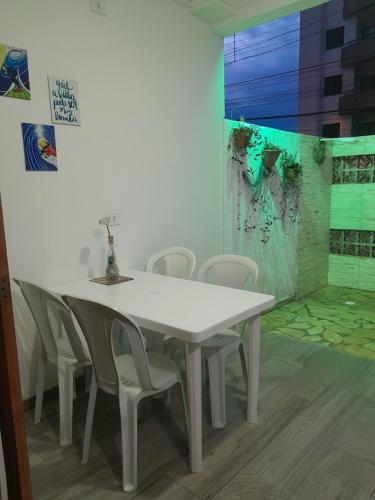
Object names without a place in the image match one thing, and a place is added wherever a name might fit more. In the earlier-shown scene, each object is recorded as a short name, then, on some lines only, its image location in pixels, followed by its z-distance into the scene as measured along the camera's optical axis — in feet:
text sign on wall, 7.26
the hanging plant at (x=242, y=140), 11.17
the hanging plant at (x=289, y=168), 13.19
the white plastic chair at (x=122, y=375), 5.02
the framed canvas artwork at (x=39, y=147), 6.97
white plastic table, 5.26
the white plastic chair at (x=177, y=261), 9.22
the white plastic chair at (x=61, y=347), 6.11
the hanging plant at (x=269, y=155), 12.04
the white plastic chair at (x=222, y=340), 6.62
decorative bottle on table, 7.85
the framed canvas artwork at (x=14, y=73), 6.53
